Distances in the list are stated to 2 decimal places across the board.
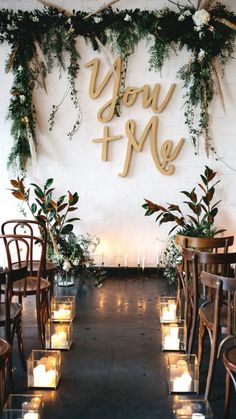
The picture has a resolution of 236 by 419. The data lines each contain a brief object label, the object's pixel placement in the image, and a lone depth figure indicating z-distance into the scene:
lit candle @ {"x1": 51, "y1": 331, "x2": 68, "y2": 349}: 3.17
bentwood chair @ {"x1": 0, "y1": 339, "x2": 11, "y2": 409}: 2.06
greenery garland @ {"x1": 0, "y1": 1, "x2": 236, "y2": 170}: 4.96
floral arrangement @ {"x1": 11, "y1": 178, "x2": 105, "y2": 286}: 4.68
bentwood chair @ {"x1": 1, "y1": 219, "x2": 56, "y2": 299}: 3.52
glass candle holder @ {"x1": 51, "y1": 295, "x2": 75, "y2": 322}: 3.58
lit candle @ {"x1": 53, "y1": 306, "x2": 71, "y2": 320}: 3.58
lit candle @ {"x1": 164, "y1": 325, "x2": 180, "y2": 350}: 3.16
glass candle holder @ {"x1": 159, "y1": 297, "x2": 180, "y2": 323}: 3.67
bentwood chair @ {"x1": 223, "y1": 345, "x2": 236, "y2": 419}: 2.11
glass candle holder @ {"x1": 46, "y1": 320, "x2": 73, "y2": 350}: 3.16
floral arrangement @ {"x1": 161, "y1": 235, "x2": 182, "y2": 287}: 4.96
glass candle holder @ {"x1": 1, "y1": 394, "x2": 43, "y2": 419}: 1.96
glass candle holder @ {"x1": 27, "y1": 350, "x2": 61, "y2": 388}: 2.59
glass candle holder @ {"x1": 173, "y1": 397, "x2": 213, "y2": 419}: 1.97
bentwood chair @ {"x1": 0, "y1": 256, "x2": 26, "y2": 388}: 2.35
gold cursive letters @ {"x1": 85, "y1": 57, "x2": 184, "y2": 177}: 5.14
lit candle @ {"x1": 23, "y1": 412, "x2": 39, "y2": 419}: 1.97
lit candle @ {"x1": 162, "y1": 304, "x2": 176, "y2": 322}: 3.67
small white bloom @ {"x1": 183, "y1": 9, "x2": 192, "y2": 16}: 4.93
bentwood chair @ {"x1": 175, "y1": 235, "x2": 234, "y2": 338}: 3.55
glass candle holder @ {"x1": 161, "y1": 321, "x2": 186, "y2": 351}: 3.17
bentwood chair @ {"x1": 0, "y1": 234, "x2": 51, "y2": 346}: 3.10
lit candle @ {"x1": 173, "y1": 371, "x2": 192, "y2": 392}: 2.57
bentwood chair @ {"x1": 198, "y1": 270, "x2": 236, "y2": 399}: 2.29
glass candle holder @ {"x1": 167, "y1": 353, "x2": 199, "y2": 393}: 2.56
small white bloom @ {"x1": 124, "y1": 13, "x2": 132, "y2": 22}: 4.93
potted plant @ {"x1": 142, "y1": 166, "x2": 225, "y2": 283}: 4.80
